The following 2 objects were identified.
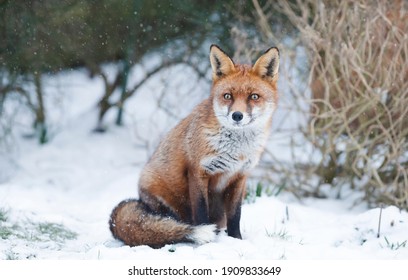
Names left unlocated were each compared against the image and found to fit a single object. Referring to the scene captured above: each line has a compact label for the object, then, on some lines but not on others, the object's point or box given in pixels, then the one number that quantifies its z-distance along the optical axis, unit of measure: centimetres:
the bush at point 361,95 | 1392
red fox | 900
